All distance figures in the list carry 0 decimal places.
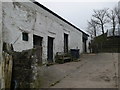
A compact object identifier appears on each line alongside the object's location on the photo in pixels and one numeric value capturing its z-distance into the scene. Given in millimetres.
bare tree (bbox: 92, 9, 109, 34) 20112
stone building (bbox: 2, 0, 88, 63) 4030
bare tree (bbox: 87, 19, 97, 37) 20554
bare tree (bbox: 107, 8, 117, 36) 19740
